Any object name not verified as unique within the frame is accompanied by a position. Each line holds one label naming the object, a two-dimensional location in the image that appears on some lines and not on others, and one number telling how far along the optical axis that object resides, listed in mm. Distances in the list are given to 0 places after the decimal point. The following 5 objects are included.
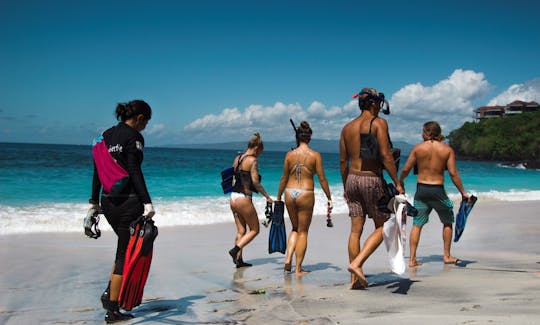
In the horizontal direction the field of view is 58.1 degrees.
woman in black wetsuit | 3861
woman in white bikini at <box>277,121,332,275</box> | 5922
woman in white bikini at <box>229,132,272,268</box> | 6461
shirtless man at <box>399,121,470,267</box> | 6273
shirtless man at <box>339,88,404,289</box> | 4648
